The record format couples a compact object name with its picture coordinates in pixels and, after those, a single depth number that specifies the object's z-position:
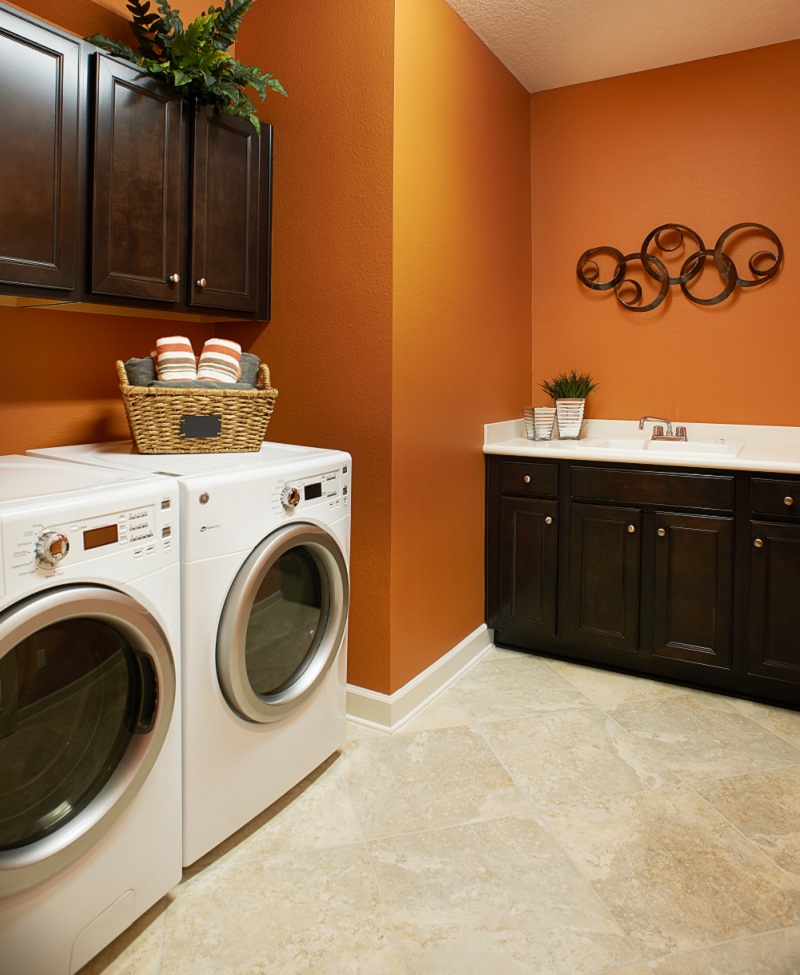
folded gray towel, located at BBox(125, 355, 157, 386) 1.94
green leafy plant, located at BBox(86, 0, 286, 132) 1.95
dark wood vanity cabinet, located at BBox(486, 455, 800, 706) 2.46
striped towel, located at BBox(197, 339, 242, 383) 2.05
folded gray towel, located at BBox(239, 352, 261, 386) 2.18
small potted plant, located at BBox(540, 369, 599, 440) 3.17
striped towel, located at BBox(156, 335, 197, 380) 1.98
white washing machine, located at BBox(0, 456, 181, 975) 1.19
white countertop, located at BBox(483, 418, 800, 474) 2.52
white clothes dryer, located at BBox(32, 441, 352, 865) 1.59
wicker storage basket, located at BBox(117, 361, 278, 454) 1.89
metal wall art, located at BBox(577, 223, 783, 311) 2.92
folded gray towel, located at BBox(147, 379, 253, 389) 1.95
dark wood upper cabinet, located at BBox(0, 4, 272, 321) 1.68
